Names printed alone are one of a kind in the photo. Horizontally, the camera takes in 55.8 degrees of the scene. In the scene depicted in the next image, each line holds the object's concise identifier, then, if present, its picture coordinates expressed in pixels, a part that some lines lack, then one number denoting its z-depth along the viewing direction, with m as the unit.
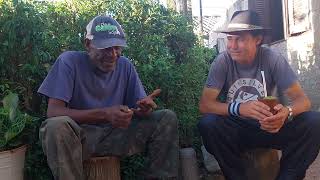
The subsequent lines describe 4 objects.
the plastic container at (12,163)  1.95
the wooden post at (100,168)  2.12
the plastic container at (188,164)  2.44
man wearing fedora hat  2.07
